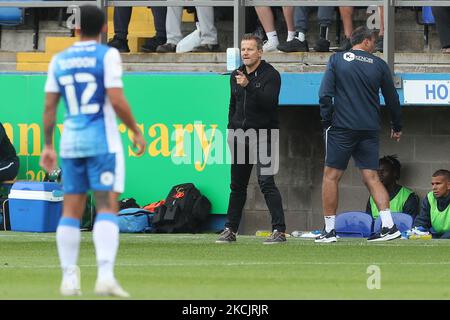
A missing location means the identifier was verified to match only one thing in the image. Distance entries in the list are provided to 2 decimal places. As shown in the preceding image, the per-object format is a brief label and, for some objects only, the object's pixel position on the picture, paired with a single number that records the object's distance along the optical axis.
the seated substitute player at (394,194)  16.34
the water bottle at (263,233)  16.09
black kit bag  16.48
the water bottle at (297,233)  15.95
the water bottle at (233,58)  16.14
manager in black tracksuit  13.80
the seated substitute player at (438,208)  15.84
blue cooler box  16.75
